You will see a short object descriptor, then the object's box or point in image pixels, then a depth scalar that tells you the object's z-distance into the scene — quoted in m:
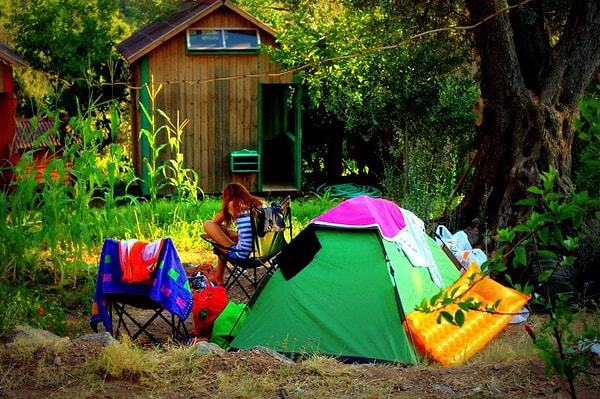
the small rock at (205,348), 5.69
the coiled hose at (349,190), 14.74
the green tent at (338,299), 6.87
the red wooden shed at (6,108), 14.12
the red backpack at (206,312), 7.49
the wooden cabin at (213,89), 14.28
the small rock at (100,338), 6.20
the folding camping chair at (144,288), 6.83
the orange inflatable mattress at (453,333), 6.72
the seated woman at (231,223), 8.41
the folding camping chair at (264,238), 8.29
